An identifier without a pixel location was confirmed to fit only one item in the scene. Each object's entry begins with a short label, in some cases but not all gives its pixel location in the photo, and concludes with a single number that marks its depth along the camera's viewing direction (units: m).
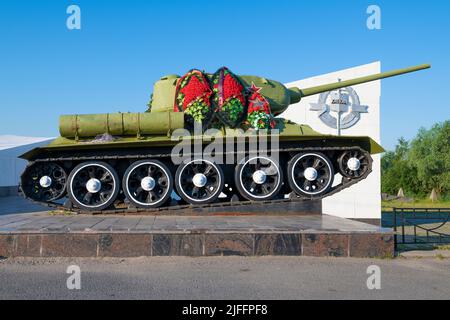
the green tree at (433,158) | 56.34
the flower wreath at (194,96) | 13.80
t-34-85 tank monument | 13.34
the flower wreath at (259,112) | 14.00
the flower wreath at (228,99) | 13.98
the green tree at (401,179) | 60.19
